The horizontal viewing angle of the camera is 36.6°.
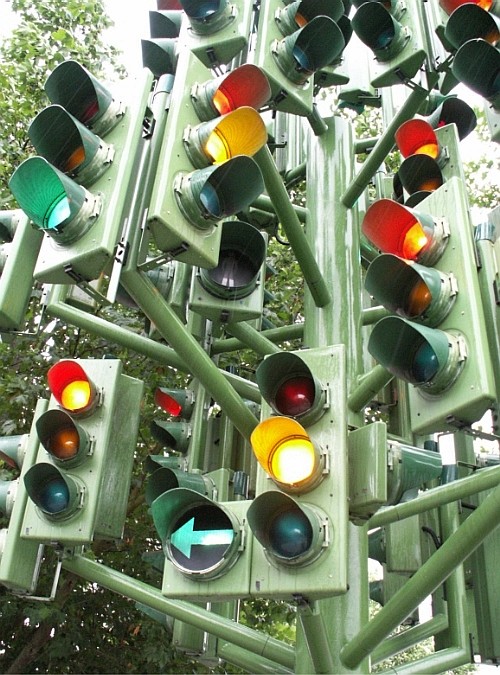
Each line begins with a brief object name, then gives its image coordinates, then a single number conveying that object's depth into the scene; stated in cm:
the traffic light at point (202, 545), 287
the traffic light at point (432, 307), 283
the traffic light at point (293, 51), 426
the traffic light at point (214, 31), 400
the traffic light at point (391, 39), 486
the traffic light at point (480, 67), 384
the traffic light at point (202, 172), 319
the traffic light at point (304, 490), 262
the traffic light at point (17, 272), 350
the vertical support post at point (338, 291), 406
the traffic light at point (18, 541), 379
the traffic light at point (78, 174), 311
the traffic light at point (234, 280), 461
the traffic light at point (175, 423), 497
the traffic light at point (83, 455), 365
